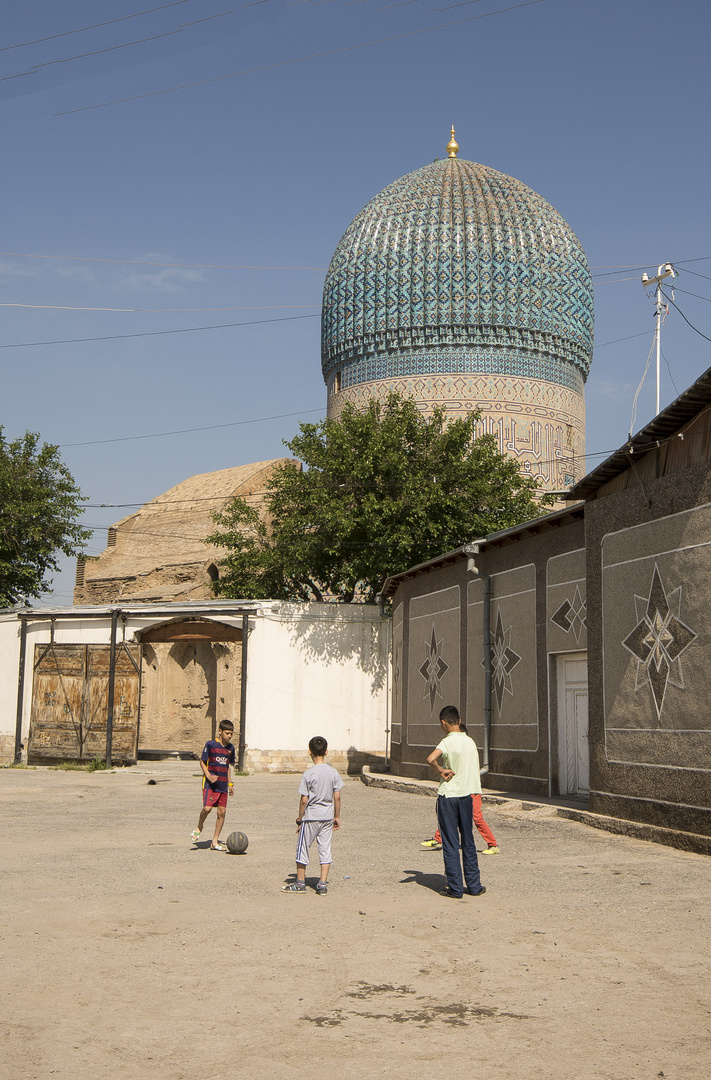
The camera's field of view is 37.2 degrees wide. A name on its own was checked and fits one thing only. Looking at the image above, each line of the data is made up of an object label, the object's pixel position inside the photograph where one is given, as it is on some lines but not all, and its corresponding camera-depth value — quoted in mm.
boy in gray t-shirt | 8031
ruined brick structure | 30922
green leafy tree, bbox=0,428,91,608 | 26516
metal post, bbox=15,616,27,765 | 22984
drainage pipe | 16672
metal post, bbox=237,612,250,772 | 21766
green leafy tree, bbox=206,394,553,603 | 22562
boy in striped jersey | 10492
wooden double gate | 22344
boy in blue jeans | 7836
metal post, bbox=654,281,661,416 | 13922
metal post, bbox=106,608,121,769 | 22078
